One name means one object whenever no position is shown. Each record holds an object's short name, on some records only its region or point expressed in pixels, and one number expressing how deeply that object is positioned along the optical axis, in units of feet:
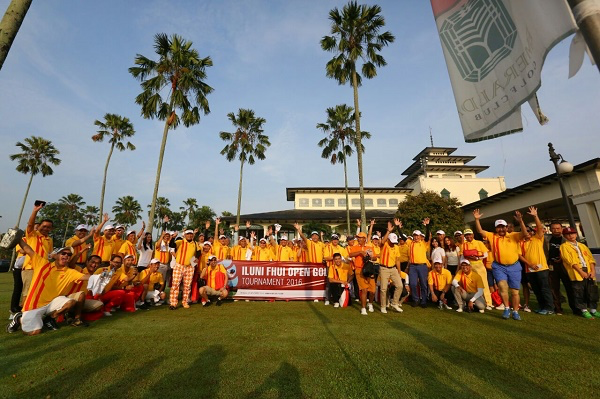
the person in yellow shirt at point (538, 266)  19.58
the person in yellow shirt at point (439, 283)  22.59
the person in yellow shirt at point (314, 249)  28.22
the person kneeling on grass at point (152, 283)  23.48
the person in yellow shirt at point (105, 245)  22.71
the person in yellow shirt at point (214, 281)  23.98
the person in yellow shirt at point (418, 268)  23.18
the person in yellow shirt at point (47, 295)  15.07
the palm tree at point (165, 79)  46.98
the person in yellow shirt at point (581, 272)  18.66
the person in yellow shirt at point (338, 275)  24.30
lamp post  30.48
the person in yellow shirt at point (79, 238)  19.57
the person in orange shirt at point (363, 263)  21.45
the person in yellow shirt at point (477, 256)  21.70
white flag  5.51
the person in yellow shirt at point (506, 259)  18.95
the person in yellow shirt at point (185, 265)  23.20
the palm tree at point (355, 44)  50.75
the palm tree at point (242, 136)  82.43
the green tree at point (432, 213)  73.36
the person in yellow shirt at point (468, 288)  20.68
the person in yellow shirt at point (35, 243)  17.37
